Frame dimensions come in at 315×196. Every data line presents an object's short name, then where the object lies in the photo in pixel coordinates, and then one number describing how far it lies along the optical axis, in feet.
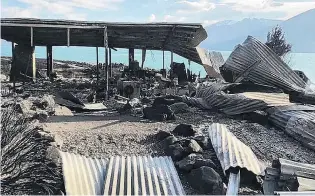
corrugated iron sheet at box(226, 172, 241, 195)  12.24
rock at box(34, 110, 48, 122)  20.68
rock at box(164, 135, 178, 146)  16.24
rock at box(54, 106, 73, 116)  23.04
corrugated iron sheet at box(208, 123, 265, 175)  13.67
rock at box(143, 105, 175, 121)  22.12
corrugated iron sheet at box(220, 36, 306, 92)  27.71
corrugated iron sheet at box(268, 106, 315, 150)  17.75
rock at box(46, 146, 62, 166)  13.16
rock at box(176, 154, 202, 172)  13.83
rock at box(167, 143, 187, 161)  14.86
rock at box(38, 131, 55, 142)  15.05
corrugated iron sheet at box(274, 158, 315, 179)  13.05
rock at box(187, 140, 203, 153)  15.08
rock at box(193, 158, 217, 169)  13.75
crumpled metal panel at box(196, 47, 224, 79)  36.39
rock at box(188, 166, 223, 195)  12.61
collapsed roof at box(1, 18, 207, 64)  28.91
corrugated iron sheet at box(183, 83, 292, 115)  22.56
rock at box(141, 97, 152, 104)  27.13
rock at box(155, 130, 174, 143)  17.39
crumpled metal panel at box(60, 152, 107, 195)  12.00
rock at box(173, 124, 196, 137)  17.97
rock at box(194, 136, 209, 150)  16.14
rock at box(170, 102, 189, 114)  24.03
